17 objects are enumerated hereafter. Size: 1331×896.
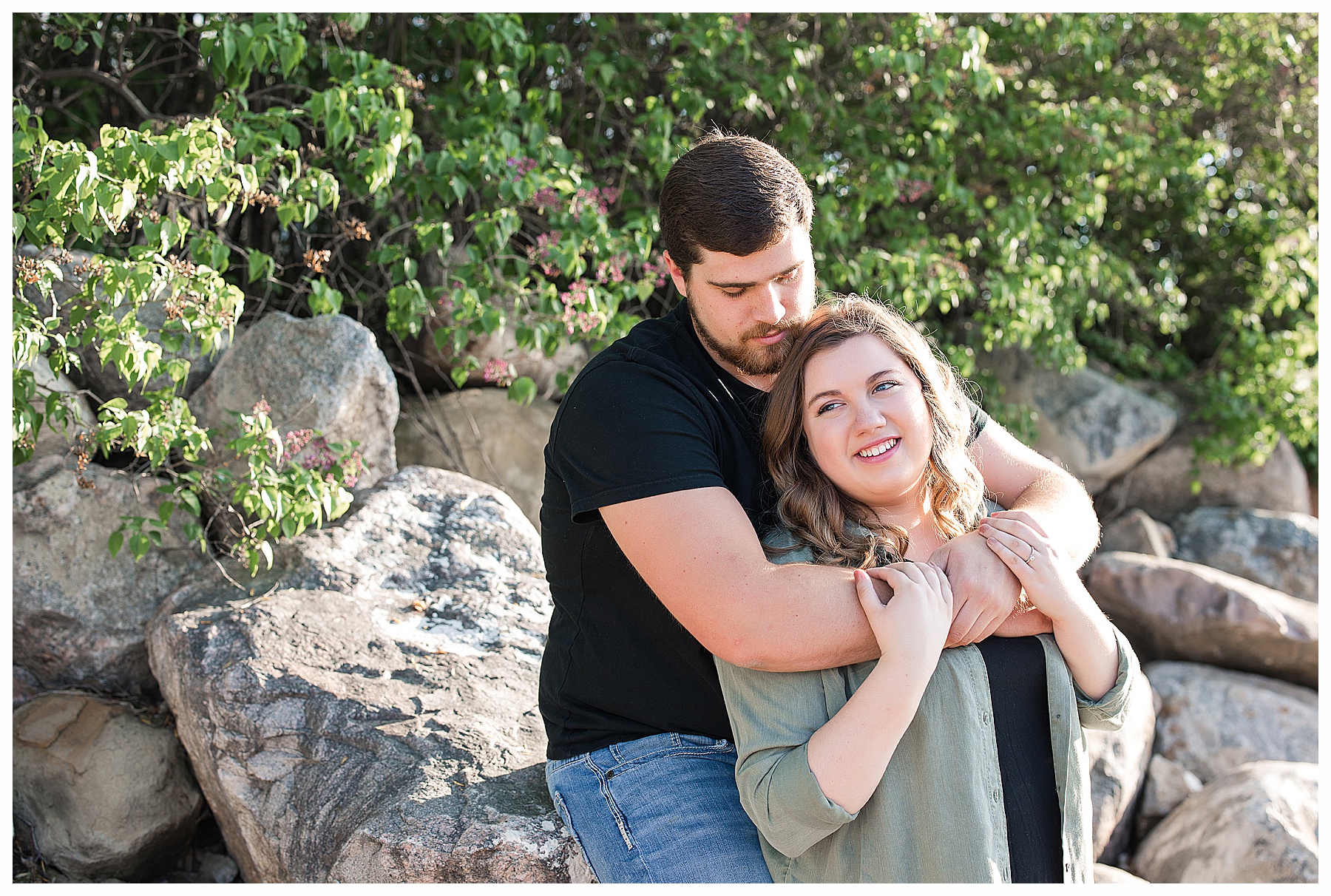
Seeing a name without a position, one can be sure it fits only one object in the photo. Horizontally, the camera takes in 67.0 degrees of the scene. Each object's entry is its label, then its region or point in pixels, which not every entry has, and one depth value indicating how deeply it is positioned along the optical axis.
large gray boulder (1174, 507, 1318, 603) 5.87
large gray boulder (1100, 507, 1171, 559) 5.86
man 1.69
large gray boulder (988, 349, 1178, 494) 6.09
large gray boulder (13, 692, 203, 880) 2.86
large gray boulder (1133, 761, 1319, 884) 3.32
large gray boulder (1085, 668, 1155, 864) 3.80
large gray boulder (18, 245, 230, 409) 3.10
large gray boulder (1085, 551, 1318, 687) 4.56
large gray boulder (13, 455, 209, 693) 3.03
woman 1.61
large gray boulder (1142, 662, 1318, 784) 4.40
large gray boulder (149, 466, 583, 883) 2.12
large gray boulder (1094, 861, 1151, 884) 2.97
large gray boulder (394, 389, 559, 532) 4.34
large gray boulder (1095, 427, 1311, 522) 6.31
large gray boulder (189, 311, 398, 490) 3.40
